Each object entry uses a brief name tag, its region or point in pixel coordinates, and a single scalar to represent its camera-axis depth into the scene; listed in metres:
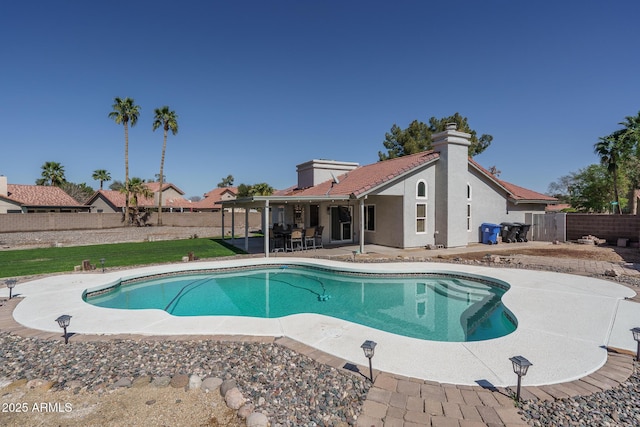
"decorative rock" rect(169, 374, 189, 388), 3.75
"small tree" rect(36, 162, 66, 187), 43.49
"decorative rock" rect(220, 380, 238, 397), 3.59
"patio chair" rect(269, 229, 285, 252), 15.49
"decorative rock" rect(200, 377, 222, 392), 3.70
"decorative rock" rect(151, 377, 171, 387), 3.77
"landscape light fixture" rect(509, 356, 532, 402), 3.26
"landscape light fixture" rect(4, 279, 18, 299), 7.40
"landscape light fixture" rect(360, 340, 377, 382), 3.65
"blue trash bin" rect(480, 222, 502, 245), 17.22
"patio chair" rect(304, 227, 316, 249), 15.57
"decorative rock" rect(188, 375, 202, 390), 3.70
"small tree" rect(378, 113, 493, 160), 30.94
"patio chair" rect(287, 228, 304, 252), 15.13
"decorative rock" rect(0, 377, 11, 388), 3.83
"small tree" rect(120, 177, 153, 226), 33.31
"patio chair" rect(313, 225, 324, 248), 16.04
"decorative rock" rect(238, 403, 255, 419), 3.19
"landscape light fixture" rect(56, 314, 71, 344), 4.94
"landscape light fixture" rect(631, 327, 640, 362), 4.27
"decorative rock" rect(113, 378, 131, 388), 3.76
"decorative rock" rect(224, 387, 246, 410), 3.35
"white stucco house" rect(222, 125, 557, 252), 15.00
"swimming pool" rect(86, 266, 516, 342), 6.83
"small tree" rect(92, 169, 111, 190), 49.00
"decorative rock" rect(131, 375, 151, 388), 3.77
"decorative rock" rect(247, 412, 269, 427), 3.02
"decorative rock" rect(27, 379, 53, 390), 3.75
